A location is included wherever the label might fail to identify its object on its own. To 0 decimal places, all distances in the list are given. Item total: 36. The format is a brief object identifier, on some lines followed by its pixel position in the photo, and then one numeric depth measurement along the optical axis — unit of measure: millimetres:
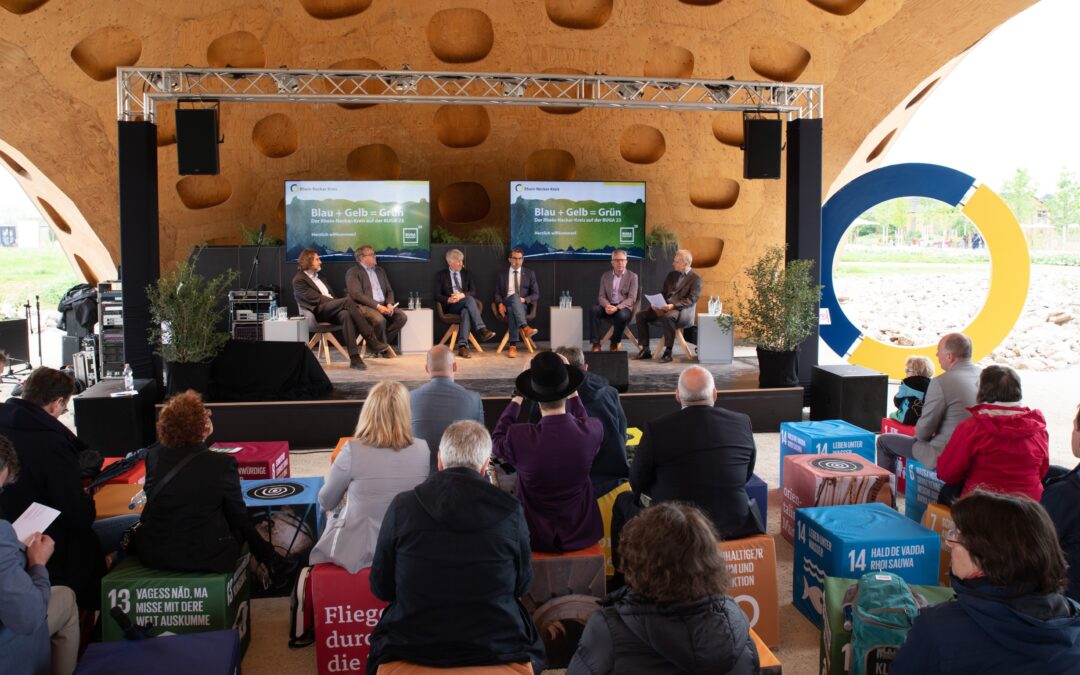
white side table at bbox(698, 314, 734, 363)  9172
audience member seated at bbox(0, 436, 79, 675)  2467
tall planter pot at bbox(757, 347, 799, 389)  7824
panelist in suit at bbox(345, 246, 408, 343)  9367
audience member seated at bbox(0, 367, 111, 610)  3401
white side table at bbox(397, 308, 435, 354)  9938
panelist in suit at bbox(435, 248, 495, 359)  9867
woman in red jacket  3881
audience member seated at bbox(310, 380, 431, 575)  3447
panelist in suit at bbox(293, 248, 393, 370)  9039
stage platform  7062
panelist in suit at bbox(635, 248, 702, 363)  9430
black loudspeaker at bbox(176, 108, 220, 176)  8227
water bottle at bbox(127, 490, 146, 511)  4090
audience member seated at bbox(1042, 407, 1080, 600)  3107
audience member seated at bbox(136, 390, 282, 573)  3334
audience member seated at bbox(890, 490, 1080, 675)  2074
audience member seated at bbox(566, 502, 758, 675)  2035
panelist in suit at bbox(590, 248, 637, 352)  9750
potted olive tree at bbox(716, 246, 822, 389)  7816
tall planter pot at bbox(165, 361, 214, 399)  7121
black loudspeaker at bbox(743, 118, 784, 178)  8781
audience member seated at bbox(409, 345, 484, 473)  4457
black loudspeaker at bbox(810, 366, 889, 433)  7449
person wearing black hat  3531
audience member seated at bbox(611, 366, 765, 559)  3508
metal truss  8086
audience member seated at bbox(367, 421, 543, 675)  2545
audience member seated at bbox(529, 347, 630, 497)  4176
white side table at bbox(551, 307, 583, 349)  10109
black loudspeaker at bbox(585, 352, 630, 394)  7445
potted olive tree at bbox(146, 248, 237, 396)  7090
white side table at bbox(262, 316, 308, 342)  8797
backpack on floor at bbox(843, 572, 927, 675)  2963
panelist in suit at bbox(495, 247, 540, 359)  10117
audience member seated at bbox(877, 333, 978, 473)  4668
